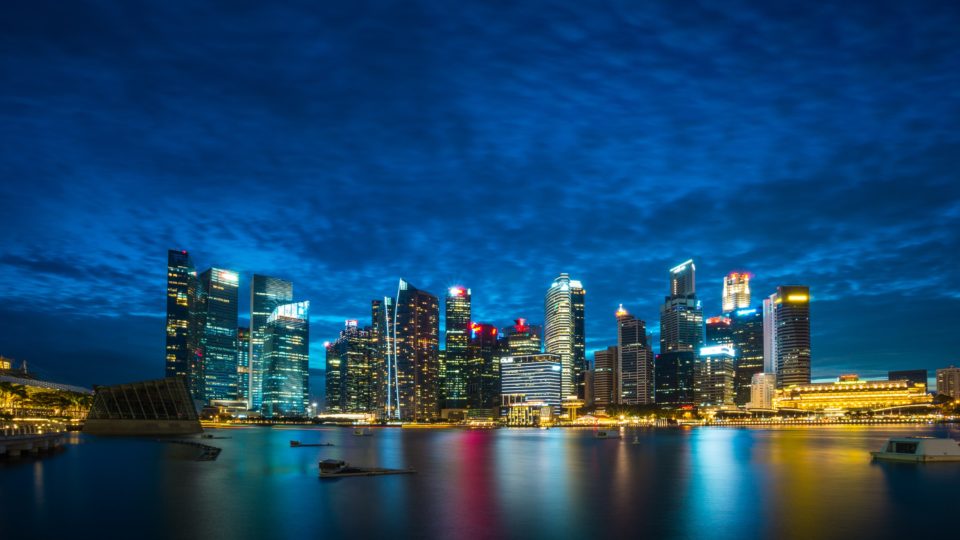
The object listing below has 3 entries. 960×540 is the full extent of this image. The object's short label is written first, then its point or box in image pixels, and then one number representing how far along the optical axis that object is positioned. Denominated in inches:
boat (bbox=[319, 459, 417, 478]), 2366.9
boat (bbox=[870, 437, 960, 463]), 2824.8
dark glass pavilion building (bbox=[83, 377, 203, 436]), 5137.8
